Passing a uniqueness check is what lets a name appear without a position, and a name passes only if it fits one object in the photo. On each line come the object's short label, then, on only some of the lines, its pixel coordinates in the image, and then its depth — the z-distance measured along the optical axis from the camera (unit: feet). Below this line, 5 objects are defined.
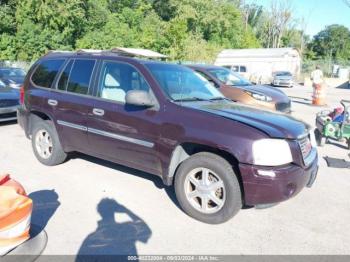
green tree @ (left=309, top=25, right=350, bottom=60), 269.15
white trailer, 147.02
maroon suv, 11.93
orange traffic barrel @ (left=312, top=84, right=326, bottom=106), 51.28
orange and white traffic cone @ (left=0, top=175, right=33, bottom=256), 9.55
